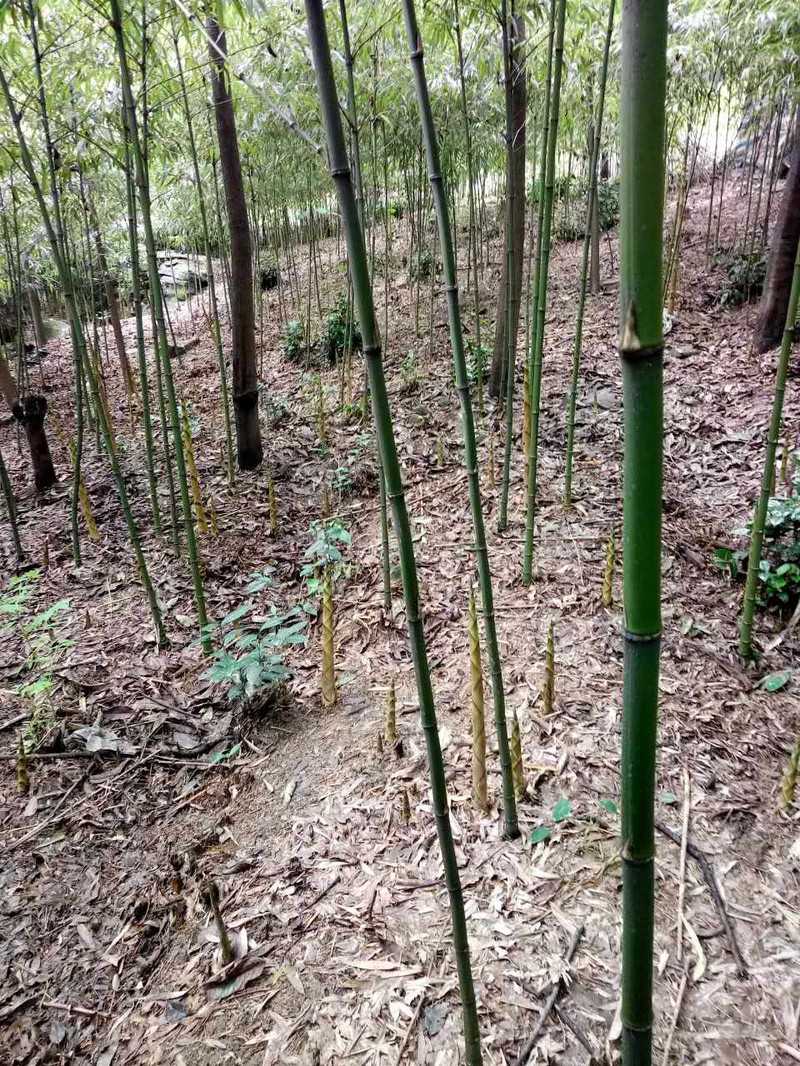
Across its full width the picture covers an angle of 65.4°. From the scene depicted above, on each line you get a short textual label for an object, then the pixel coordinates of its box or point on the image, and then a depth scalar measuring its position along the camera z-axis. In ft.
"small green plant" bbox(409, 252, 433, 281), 25.07
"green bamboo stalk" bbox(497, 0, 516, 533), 7.72
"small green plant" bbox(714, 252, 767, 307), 18.89
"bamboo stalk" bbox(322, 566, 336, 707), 7.23
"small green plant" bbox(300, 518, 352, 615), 8.87
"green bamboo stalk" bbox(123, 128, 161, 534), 8.24
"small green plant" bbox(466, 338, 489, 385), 15.81
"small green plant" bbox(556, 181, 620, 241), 30.12
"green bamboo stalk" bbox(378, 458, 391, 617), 8.22
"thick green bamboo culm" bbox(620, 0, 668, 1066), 1.44
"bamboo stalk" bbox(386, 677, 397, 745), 6.30
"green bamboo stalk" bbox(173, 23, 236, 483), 12.80
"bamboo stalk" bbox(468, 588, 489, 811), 4.63
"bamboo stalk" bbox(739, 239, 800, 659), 6.16
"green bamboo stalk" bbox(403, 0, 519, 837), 2.84
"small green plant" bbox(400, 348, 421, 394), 16.24
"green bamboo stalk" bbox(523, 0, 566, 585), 5.03
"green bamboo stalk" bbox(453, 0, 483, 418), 8.28
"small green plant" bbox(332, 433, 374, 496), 12.76
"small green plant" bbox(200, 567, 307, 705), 6.93
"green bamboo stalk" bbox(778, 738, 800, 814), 5.30
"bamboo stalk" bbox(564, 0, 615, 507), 8.79
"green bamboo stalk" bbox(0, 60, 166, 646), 8.43
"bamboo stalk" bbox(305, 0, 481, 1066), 1.95
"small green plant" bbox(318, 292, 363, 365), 20.48
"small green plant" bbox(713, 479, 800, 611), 8.02
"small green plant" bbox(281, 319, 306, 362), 22.06
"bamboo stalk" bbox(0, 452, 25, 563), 11.35
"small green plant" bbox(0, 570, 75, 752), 7.24
